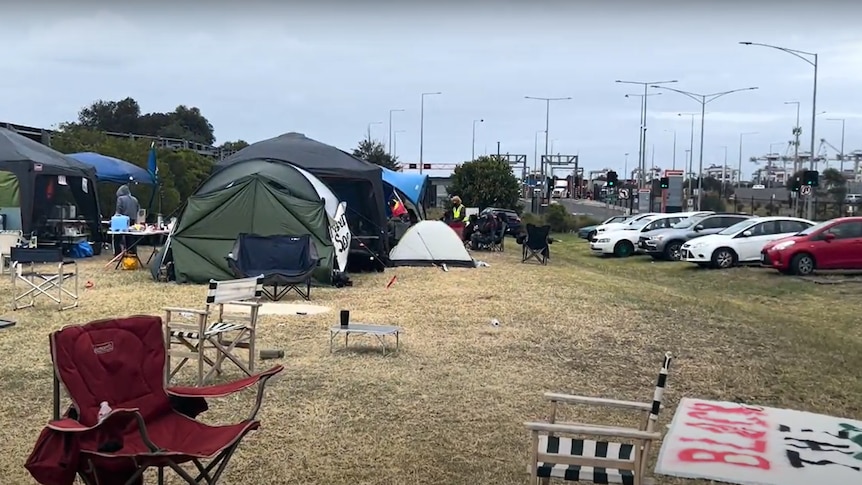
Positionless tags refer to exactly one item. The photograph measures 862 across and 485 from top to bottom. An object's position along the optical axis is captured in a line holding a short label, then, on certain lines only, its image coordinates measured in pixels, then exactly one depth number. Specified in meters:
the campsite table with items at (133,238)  16.34
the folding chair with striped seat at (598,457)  4.28
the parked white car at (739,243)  20.48
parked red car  18.08
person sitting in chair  23.52
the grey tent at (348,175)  17.84
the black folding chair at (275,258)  13.01
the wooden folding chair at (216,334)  7.16
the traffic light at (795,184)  31.86
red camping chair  3.98
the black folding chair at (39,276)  10.95
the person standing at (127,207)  19.27
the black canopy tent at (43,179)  17.81
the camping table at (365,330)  8.58
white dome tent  18.00
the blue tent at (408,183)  27.08
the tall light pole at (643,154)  50.48
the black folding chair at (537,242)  20.91
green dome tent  14.05
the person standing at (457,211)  24.17
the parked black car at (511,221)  32.41
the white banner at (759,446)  5.50
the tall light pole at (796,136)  51.10
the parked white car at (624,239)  26.09
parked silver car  23.64
